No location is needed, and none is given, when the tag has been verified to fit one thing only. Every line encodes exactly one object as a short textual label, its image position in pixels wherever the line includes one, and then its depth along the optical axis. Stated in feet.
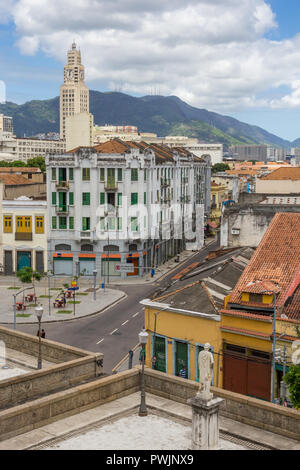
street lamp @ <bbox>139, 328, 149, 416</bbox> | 66.49
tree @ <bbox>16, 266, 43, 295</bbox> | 183.01
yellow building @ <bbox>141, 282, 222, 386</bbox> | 98.17
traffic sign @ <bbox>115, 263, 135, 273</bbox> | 216.54
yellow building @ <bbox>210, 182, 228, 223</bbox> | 385.50
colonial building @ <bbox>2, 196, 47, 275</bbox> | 222.89
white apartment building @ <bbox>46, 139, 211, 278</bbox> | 216.33
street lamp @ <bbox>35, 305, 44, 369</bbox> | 84.30
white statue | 52.70
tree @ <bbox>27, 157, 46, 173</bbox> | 422.94
